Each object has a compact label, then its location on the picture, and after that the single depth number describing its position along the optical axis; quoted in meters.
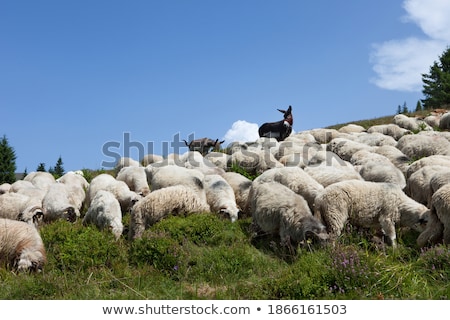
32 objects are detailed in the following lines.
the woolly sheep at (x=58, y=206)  13.34
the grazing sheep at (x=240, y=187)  14.11
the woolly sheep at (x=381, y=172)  13.47
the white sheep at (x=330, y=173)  12.95
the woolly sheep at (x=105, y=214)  11.88
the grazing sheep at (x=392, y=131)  27.53
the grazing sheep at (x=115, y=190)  14.20
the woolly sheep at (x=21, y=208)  12.92
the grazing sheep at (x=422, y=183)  12.27
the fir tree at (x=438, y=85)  54.48
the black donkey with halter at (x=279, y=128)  31.69
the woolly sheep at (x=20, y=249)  9.43
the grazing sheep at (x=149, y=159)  24.90
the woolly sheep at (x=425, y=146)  18.20
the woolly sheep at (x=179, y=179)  13.52
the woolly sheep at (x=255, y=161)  18.31
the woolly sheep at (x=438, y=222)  9.27
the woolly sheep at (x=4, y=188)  18.31
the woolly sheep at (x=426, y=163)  14.11
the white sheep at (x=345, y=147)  20.25
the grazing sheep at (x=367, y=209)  10.16
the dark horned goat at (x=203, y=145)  33.34
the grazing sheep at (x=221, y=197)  12.48
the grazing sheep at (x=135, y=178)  16.48
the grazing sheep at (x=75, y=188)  15.67
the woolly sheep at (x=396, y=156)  16.19
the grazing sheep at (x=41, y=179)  18.95
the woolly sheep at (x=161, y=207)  11.60
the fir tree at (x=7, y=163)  52.37
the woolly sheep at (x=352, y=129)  32.47
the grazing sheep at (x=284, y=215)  9.65
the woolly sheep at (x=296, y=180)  12.09
